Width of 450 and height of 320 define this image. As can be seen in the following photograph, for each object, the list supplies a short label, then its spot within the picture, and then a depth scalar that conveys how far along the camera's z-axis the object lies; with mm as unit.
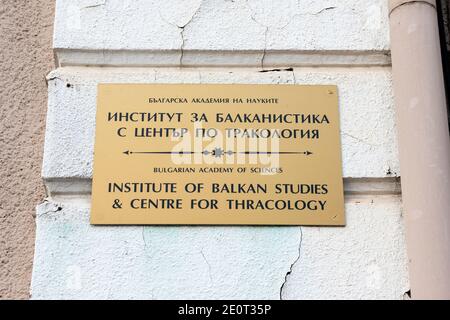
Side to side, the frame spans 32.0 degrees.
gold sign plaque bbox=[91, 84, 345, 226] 2438
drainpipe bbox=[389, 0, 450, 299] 2314
